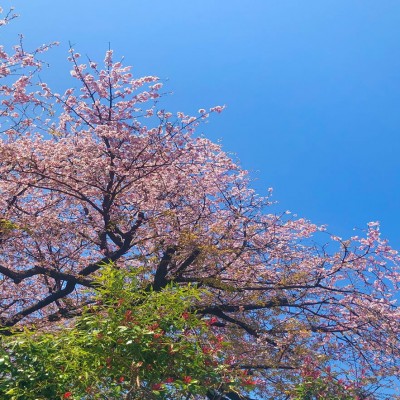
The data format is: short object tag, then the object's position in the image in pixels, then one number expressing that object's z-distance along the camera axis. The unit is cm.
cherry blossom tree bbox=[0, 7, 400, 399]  988
